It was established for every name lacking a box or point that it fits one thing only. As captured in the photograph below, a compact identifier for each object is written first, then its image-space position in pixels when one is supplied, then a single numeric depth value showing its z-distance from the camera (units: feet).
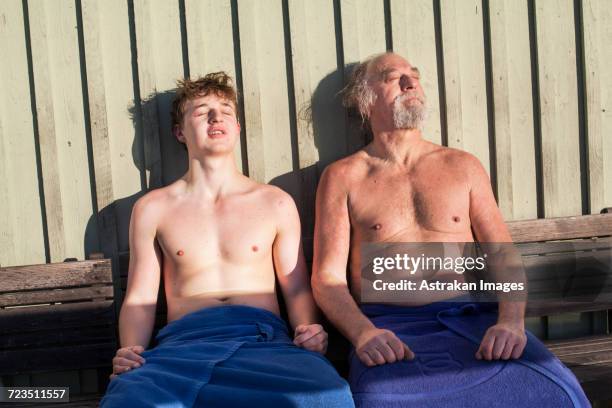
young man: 6.82
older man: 5.97
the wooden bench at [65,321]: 8.02
